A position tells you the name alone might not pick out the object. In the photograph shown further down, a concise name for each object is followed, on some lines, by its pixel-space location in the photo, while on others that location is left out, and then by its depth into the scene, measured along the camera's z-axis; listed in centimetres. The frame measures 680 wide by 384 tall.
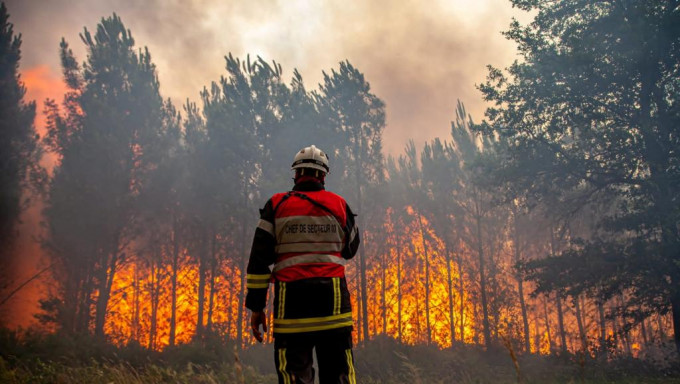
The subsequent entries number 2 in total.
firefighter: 284
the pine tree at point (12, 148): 1653
